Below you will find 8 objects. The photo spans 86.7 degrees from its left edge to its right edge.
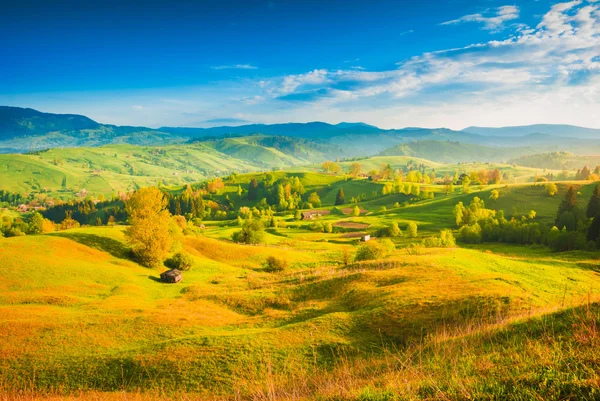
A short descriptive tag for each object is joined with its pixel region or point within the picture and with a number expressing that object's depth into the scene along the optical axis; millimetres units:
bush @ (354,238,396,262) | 69625
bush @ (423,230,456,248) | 99000
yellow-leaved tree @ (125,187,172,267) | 70500
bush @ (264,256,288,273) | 76250
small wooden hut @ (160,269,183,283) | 60938
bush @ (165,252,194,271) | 70375
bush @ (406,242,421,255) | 63450
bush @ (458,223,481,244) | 125062
